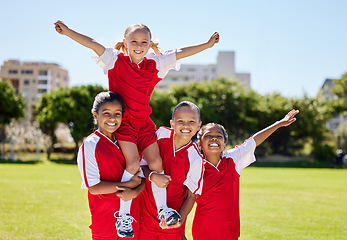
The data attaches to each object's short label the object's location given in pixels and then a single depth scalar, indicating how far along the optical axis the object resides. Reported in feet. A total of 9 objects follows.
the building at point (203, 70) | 233.35
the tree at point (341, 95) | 101.45
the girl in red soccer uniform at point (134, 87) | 10.91
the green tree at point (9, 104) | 89.35
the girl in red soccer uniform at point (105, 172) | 10.35
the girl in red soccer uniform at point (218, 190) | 12.11
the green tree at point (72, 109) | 84.48
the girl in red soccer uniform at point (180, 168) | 11.10
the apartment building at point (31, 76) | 256.32
